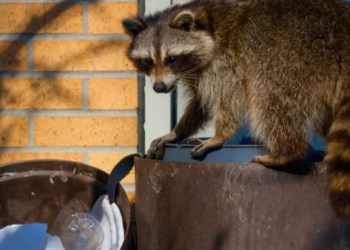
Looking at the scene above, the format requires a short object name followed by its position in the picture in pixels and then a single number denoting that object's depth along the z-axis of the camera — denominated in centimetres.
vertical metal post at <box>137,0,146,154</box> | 579
